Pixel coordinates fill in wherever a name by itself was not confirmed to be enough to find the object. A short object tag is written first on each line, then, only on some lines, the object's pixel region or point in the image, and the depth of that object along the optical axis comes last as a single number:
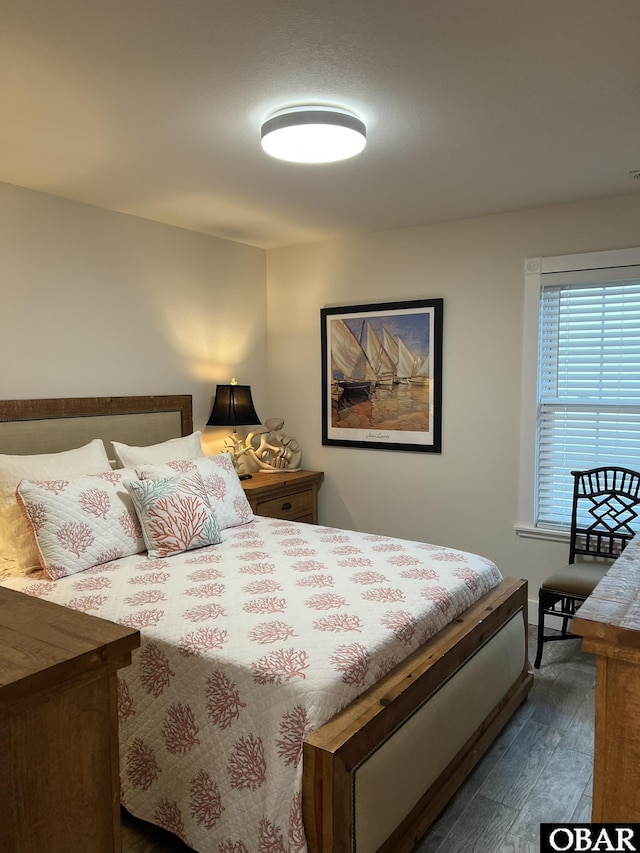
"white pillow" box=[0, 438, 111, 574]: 2.66
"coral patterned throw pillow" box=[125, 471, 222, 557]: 2.82
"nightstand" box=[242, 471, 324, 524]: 4.02
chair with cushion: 3.26
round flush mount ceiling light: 2.30
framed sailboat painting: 4.12
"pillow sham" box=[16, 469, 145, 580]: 2.55
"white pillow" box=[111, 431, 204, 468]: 3.26
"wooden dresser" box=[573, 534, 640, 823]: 1.09
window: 3.48
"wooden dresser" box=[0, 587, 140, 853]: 0.99
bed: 1.75
